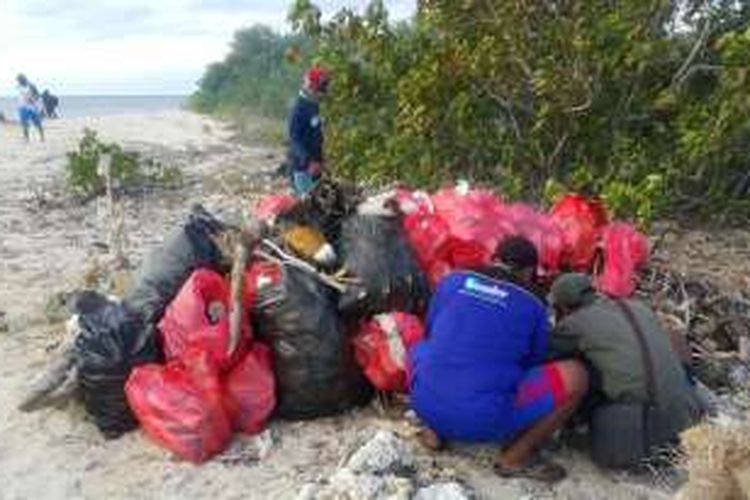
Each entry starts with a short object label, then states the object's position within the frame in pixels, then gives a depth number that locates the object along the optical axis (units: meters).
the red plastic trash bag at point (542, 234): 6.87
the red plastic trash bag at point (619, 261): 6.95
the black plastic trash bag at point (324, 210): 6.84
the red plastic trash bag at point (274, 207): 6.91
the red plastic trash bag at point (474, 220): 6.63
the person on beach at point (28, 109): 24.36
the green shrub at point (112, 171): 13.81
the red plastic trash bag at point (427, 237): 6.59
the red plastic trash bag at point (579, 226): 7.11
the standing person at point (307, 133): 9.45
